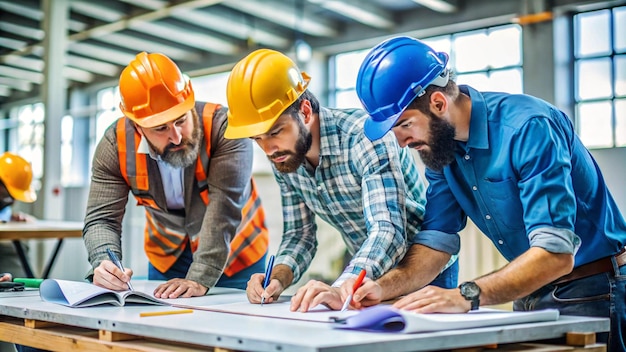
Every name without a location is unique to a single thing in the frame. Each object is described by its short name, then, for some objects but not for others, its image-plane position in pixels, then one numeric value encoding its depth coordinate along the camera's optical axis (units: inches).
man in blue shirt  75.1
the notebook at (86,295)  86.6
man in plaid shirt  87.6
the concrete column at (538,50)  296.7
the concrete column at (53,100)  313.4
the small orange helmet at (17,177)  229.1
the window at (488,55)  339.0
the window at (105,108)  528.4
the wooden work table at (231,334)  58.7
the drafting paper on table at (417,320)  62.2
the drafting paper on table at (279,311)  74.1
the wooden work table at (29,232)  200.4
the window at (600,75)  304.3
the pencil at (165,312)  78.1
